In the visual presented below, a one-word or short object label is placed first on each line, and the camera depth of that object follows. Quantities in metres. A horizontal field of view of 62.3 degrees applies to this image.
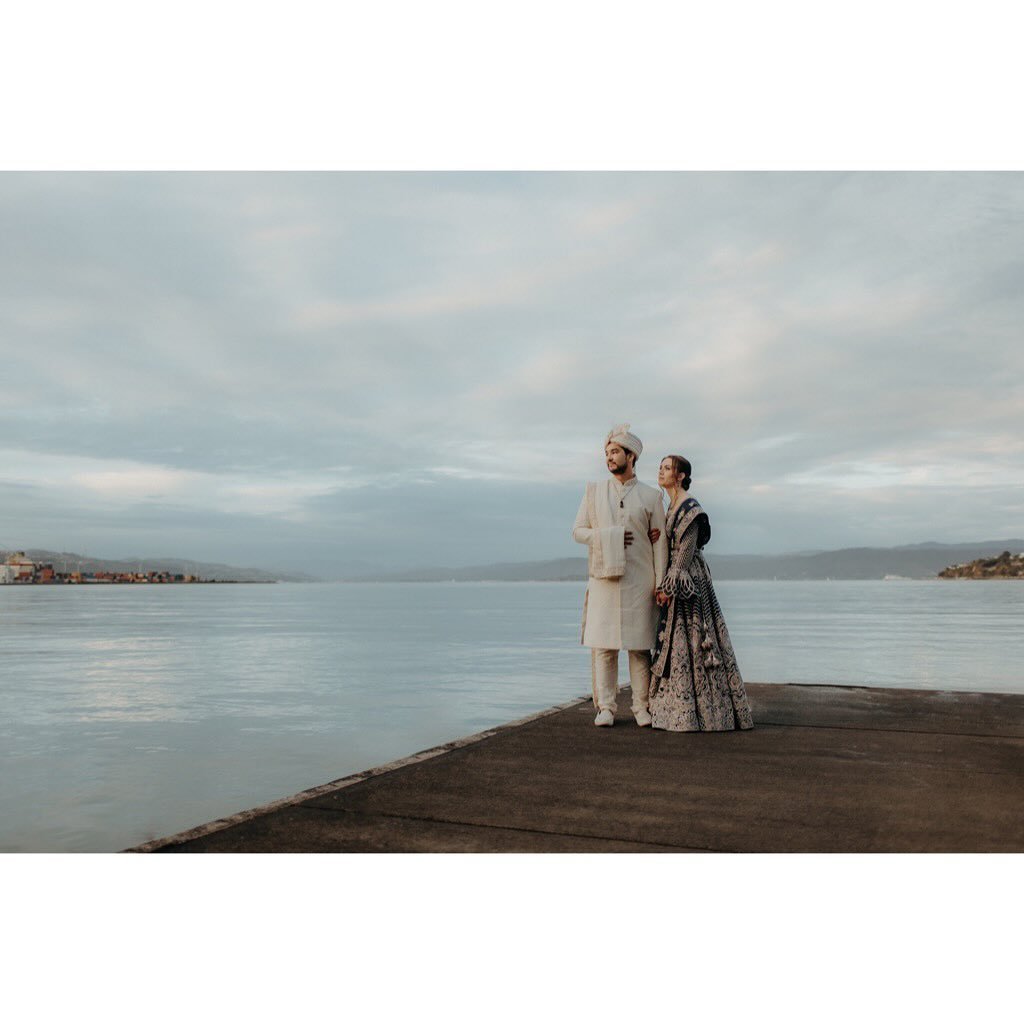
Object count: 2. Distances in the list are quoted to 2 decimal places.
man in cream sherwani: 5.59
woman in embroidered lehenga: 5.50
